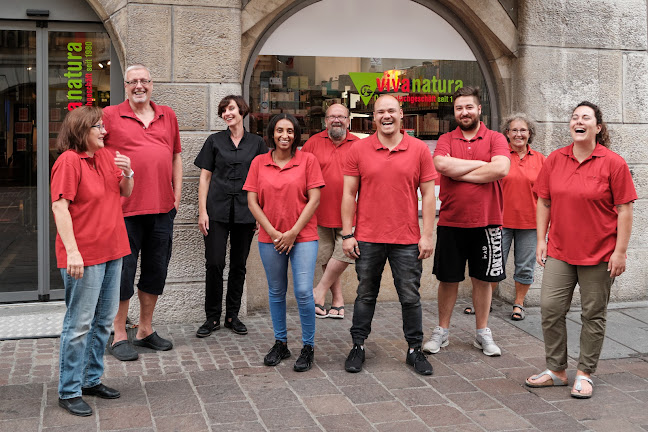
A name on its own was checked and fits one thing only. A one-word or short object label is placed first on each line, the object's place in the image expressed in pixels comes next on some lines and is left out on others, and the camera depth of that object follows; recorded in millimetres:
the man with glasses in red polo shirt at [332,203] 6863
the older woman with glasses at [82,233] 4316
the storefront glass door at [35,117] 6828
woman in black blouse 6191
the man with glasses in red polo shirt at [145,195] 5629
